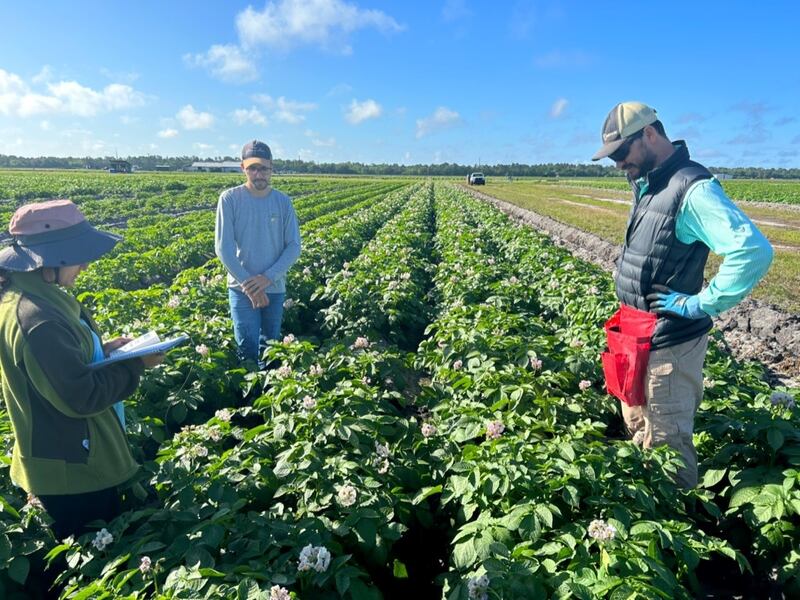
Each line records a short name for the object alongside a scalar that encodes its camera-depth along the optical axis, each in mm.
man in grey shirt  4430
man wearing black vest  2445
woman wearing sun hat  2020
